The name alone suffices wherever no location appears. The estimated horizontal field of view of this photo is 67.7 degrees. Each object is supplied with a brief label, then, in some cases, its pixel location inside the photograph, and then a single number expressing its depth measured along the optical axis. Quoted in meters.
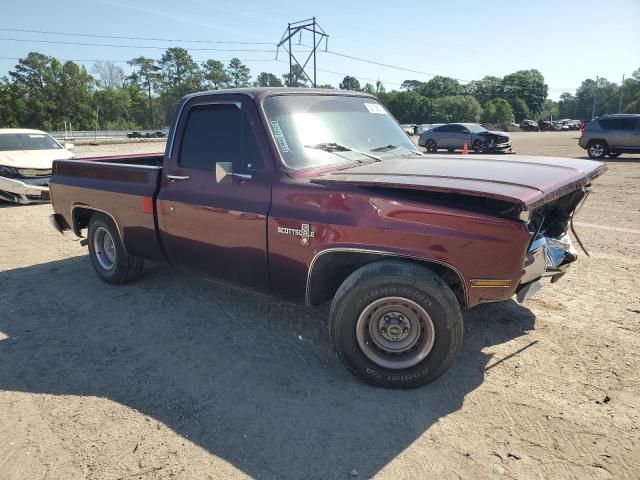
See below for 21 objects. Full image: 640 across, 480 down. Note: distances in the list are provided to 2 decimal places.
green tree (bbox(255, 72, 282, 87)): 71.46
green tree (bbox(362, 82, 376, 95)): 115.05
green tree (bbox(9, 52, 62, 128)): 81.75
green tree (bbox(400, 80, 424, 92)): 149.36
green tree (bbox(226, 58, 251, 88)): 106.44
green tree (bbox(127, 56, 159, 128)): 103.75
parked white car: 10.31
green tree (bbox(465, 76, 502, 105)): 124.25
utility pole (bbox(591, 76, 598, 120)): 114.88
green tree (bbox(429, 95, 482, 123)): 94.44
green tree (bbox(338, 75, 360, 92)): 112.12
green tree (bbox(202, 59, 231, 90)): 95.19
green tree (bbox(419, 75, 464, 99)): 117.62
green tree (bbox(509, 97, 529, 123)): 112.06
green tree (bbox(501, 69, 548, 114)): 121.81
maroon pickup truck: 2.95
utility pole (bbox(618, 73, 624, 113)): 108.16
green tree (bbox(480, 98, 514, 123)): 95.68
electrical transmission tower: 40.80
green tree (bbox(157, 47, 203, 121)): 100.56
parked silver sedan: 22.22
